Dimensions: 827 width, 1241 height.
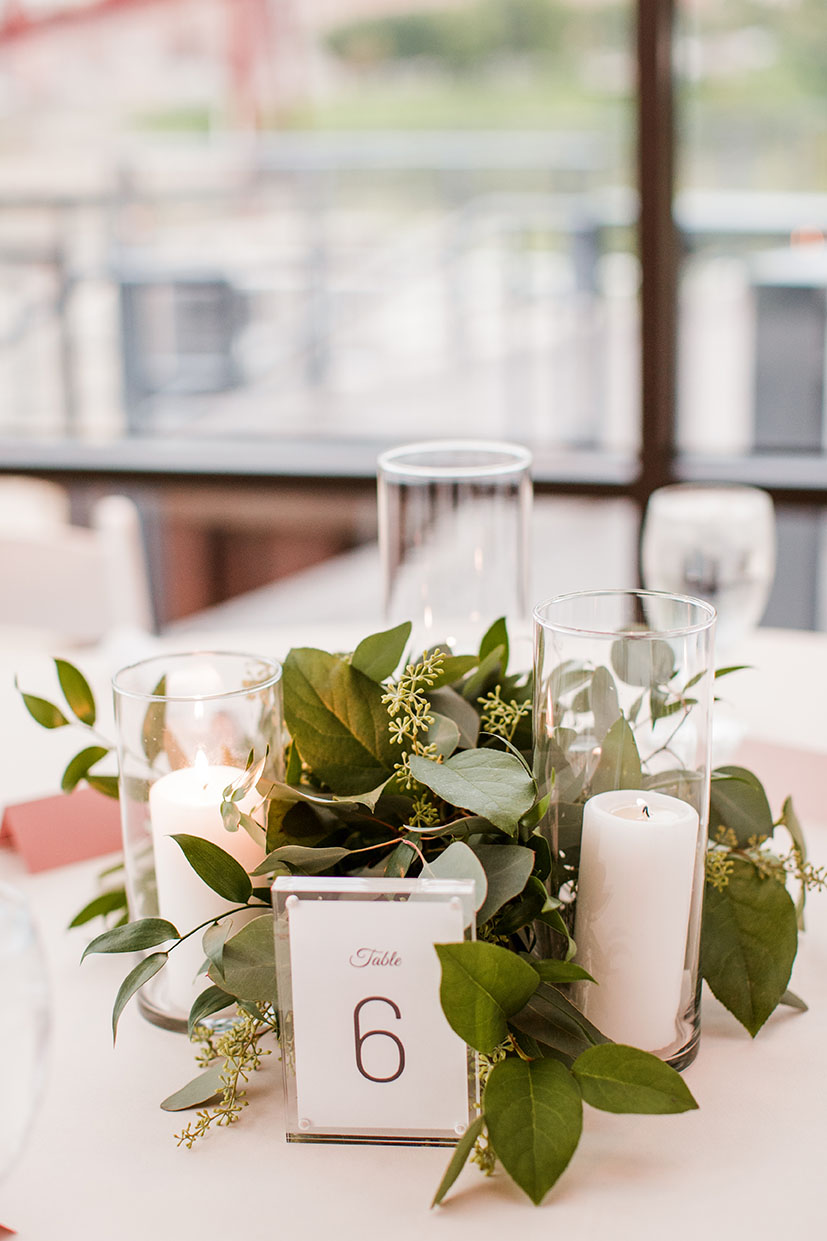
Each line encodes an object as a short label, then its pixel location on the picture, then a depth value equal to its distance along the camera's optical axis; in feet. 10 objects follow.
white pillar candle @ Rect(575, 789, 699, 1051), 2.07
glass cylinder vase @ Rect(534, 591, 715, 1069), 2.06
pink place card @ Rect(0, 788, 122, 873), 3.13
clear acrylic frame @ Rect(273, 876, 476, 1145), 1.95
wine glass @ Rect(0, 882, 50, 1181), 1.52
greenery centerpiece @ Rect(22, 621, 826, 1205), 1.87
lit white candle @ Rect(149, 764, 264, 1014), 2.31
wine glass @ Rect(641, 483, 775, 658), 3.84
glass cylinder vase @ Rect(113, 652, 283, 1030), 2.31
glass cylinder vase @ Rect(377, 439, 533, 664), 3.35
